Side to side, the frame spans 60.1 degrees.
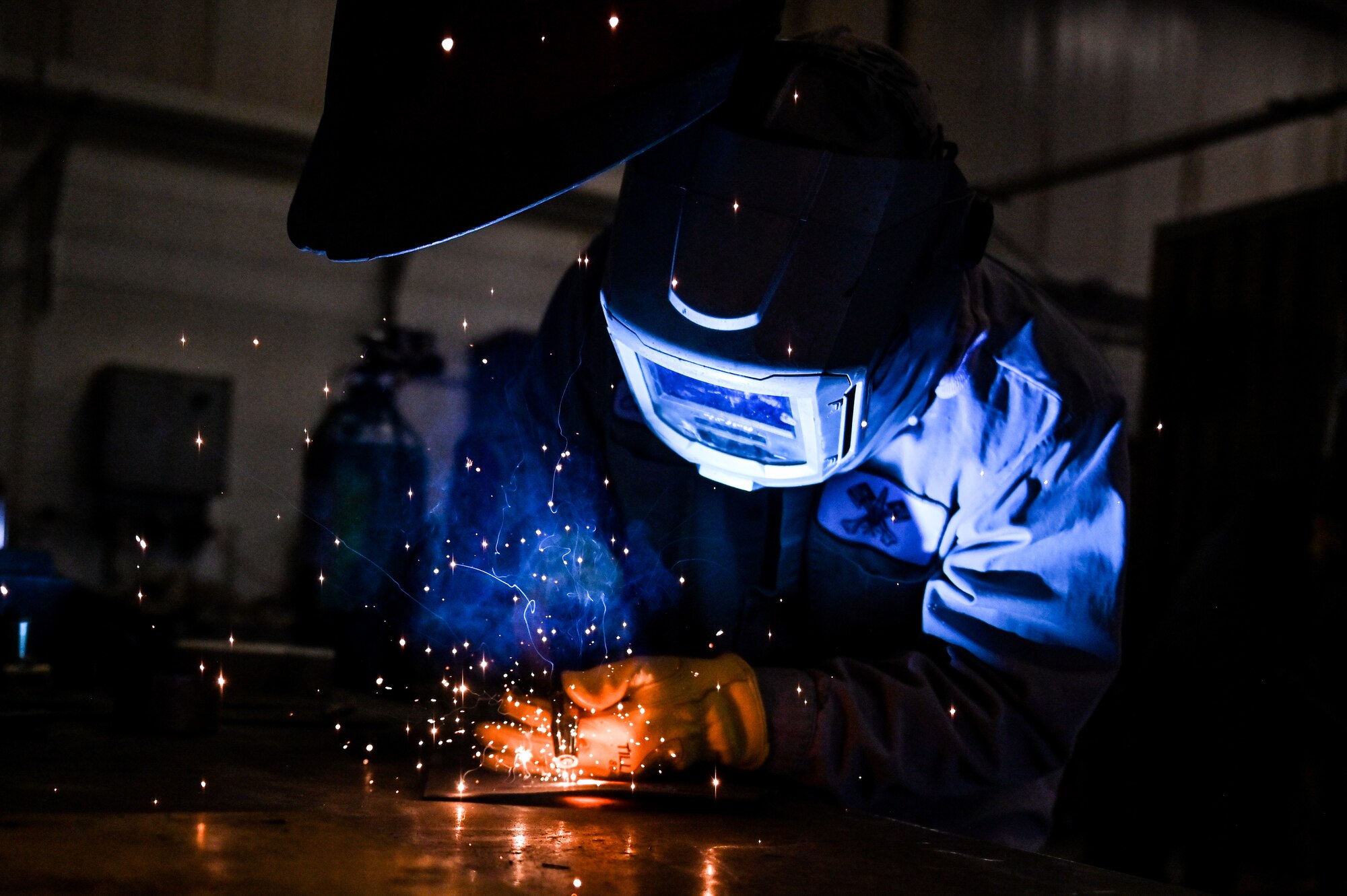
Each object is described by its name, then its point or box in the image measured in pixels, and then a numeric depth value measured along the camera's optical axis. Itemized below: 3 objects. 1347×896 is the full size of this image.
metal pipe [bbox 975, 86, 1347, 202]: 5.03
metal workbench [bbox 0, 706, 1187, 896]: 0.86
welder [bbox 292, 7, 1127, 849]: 1.32
